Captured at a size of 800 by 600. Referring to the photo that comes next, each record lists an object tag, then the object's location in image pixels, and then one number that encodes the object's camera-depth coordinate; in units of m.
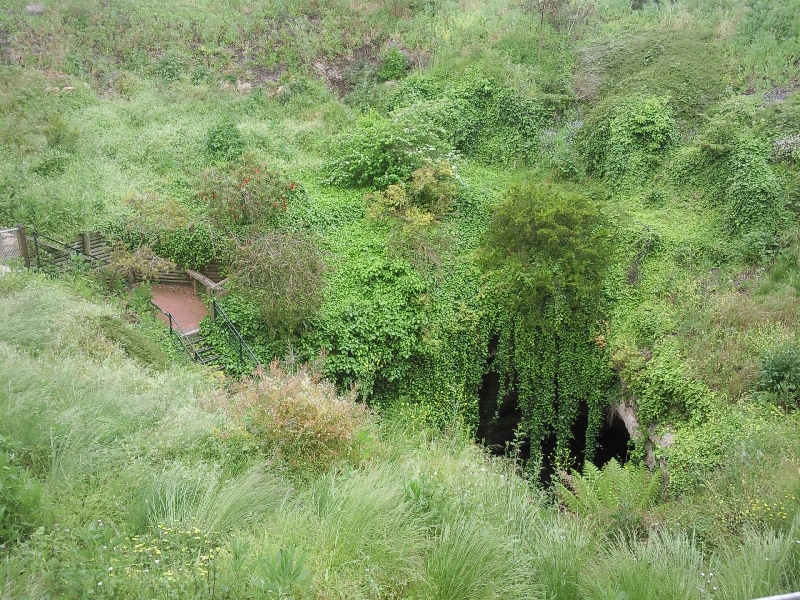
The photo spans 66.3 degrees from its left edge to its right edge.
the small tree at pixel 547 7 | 17.42
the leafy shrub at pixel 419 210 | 11.80
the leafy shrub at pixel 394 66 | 18.48
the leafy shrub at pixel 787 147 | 12.27
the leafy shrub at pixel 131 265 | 11.35
